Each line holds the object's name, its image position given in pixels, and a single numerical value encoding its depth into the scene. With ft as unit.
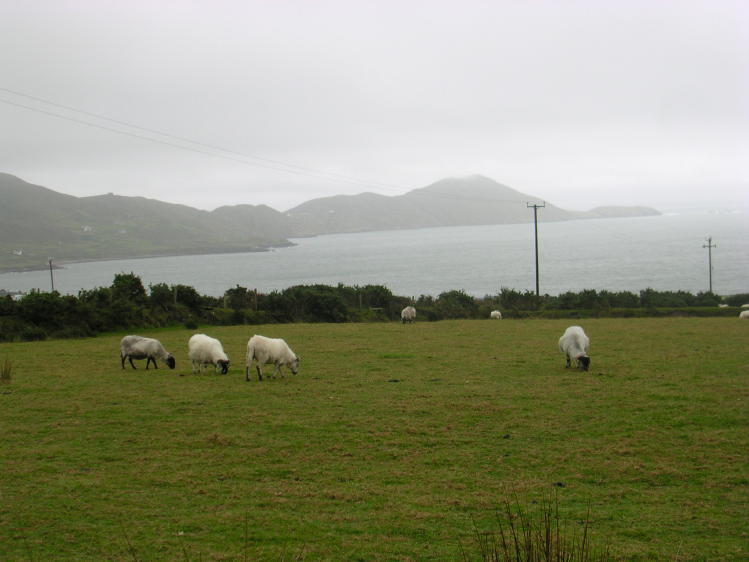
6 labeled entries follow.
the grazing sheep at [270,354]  54.44
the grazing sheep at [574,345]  58.90
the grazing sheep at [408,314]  121.80
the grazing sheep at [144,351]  62.59
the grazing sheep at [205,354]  59.11
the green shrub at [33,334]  95.55
